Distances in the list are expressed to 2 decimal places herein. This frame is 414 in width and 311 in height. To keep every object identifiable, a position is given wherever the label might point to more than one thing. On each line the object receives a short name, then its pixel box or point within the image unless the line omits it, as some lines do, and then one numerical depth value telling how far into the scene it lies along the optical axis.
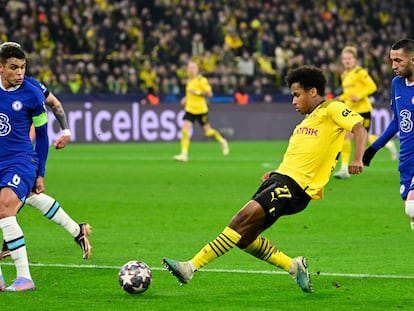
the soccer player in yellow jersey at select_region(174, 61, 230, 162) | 50.84
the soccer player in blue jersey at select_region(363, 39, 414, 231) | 17.72
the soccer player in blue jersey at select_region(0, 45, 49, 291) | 17.20
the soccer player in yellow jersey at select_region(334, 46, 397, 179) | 39.72
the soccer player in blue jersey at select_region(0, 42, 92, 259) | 19.97
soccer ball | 16.73
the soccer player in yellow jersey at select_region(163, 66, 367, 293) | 16.37
